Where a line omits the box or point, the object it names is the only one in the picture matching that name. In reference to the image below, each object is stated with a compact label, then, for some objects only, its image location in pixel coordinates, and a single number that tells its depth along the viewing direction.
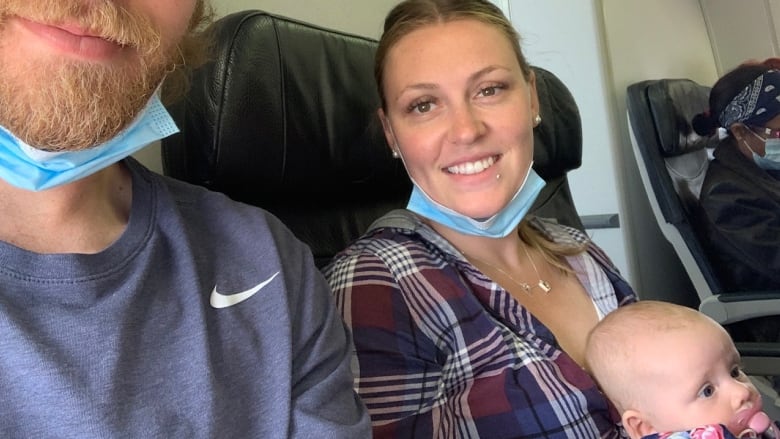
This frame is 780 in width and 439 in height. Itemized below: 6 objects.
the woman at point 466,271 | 1.00
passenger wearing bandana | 2.03
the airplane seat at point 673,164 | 2.12
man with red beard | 0.60
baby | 0.99
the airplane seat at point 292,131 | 0.97
